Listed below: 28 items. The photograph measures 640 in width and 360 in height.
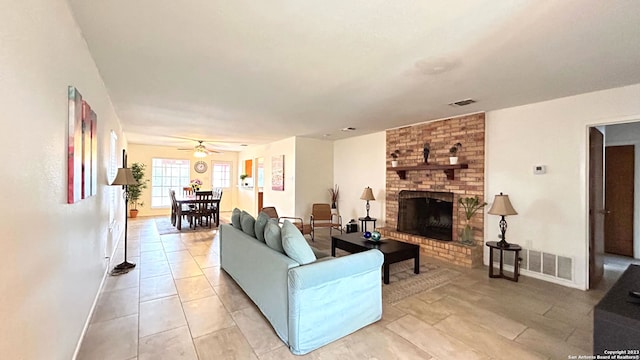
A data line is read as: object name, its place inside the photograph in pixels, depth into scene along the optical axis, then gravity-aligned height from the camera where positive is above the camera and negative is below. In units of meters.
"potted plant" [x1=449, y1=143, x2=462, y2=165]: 4.47 +0.50
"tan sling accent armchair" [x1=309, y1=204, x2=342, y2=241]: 6.35 -0.79
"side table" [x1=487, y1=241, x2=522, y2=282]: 3.57 -1.05
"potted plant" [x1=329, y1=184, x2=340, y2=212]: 7.17 -0.39
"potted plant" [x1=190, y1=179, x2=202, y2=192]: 8.17 -0.16
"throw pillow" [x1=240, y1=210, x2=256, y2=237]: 3.18 -0.54
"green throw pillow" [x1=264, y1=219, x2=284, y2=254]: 2.49 -0.53
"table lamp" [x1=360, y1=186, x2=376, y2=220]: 5.82 -0.31
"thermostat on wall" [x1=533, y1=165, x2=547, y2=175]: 3.65 +0.18
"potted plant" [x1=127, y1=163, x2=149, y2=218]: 7.93 -0.31
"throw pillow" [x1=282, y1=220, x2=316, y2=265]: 2.23 -0.56
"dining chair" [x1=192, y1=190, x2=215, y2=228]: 6.91 -0.69
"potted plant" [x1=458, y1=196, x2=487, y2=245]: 4.27 -0.49
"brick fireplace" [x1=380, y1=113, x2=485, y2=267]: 4.29 +0.15
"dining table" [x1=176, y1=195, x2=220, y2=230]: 6.69 -0.59
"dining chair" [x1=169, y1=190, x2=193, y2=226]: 6.81 -0.79
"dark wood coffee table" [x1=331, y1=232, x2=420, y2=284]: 3.45 -0.93
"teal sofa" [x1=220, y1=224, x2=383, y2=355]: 2.04 -0.96
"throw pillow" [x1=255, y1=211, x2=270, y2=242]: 2.92 -0.51
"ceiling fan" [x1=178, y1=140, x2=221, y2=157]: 7.06 +0.79
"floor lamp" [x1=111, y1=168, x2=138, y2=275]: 3.64 -0.03
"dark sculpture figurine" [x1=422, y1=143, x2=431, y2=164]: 4.95 +0.54
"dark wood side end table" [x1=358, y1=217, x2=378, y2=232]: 5.81 -0.95
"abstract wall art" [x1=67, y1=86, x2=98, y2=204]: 1.76 +0.23
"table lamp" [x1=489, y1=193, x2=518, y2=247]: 3.63 -0.36
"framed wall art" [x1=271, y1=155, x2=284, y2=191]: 7.19 +0.21
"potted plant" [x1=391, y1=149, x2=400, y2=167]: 5.61 +0.53
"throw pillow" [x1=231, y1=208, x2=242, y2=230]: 3.57 -0.53
